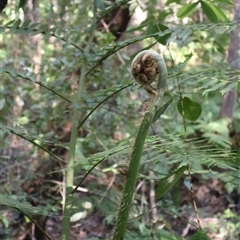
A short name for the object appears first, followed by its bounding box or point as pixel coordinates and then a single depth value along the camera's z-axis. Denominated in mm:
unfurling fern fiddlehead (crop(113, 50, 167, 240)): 1411
